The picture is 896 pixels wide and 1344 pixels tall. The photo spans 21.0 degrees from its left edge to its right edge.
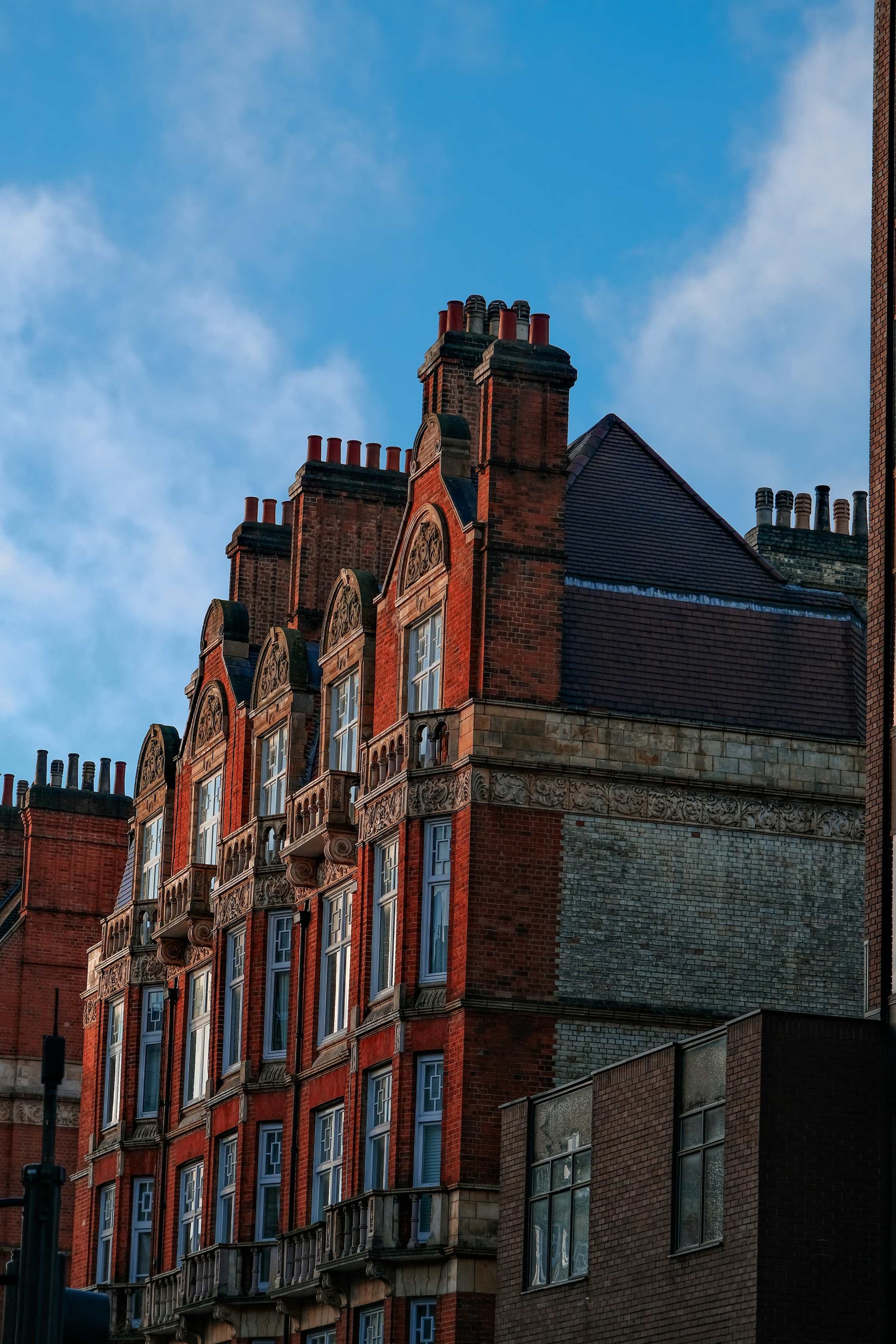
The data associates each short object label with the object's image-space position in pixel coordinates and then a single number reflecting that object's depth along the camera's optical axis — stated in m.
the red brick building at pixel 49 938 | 58.75
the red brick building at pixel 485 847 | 36.41
